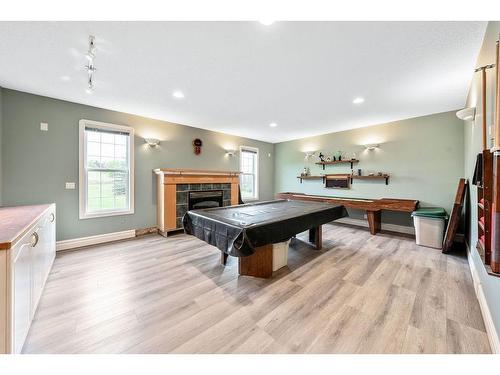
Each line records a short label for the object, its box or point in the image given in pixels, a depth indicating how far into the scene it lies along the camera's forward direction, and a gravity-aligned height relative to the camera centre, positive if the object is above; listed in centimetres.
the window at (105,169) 351 +32
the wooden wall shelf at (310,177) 578 +27
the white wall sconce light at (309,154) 596 +99
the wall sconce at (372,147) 469 +95
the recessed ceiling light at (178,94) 302 +146
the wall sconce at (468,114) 239 +91
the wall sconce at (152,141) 413 +96
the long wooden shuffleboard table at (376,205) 390 -41
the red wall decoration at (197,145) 494 +105
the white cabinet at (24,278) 116 -71
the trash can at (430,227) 333 -72
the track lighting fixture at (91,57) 187 +138
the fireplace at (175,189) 407 -7
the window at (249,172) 626 +46
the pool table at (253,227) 199 -49
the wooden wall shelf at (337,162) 506 +66
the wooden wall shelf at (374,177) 454 +21
